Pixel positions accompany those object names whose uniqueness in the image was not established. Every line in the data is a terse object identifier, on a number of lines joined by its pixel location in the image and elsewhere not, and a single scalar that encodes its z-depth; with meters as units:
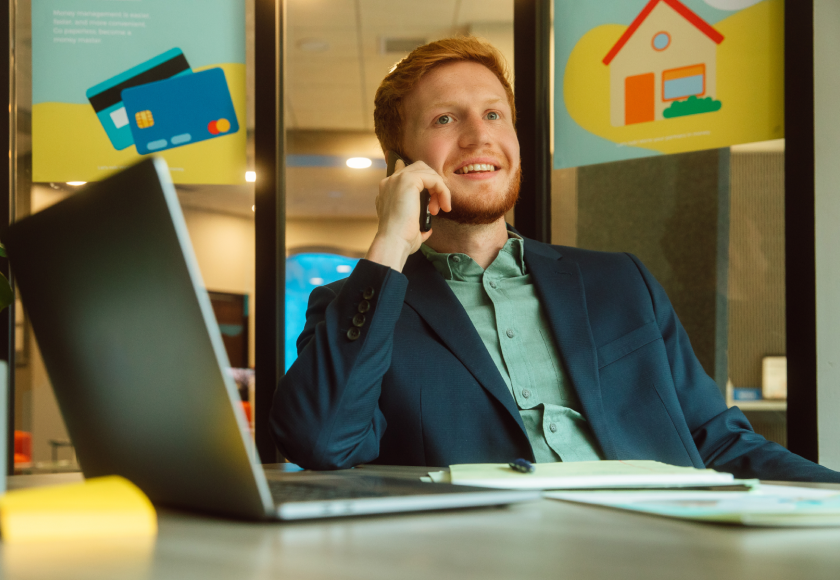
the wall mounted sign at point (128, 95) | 2.55
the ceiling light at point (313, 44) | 2.78
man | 1.13
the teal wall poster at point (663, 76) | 2.24
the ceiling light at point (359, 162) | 3.10
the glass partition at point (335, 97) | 2.67
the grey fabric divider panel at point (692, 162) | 2.25
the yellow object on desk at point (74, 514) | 0.49
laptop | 0.47
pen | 0.82
